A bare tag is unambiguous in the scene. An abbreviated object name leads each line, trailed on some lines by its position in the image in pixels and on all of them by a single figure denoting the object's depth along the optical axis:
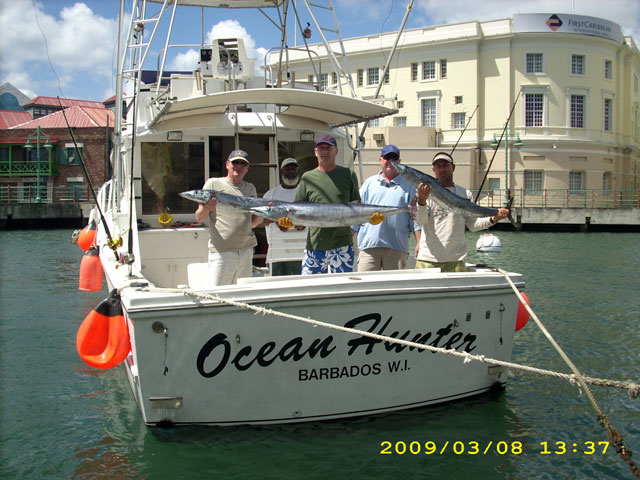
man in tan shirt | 5.47
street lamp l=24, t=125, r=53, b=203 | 41.56
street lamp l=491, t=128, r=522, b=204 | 45.66
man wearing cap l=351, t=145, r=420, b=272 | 5.54
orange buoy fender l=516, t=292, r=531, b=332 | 5.82
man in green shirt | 5.28
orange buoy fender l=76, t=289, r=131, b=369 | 4.72
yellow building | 47.25
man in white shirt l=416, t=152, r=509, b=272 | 5.49
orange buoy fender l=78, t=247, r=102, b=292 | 9.27
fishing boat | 4.43
